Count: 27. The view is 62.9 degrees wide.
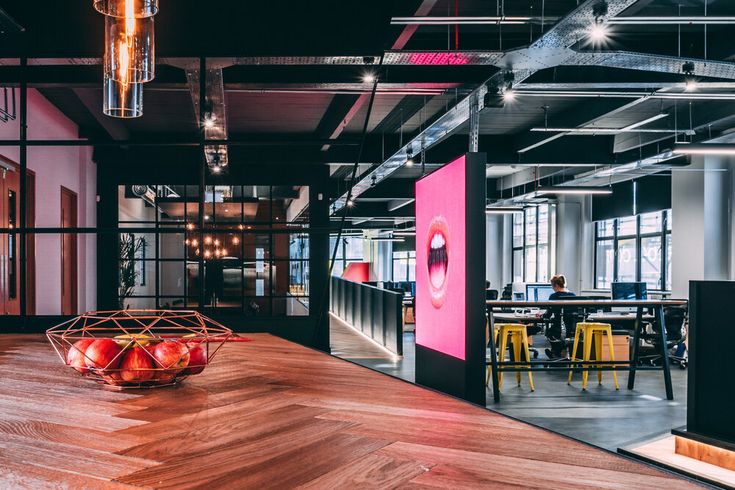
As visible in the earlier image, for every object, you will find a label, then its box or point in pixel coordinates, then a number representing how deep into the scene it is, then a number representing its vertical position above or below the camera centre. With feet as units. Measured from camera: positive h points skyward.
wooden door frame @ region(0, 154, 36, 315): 22.39 +0.05
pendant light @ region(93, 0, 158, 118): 4.51 +1.57
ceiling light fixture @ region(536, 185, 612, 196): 34.35 +3.39
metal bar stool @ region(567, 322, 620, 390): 22.45 -3.43
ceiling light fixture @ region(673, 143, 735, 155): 24.41 +4.08
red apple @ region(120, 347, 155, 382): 3.91 -0.77
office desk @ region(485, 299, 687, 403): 19.74 -2.68
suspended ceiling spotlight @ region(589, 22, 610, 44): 13.52 +5.00
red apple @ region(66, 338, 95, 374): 3.99 -0.74
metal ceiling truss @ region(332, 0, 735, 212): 13.46 +5.06
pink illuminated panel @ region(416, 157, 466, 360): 14.69 -0.32
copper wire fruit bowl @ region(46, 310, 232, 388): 3.89 -0.74
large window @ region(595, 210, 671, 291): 40.57 -0.15
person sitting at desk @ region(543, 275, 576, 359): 26.94 -3.48
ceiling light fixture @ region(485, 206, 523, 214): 44.33 +2.87
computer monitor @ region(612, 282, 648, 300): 31.30 -2.18
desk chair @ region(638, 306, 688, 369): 26.32 -3.66
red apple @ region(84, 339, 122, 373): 3.84 -0.69
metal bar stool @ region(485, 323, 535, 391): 22.02 -3.49
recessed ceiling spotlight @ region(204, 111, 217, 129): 19.01 +4.30
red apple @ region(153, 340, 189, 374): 3.91 -0.71
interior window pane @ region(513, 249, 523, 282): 61.16 -1.77
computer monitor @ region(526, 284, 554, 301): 30.09 -2.24
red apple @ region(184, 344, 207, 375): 4.03 -0.76
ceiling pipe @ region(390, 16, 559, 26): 14.29 +5.51
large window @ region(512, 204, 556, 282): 52.85 +0.47
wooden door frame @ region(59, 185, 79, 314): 27.50 -0.67
